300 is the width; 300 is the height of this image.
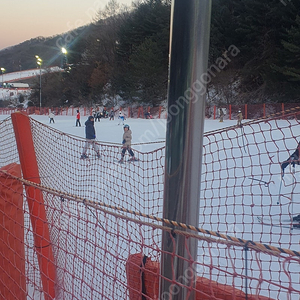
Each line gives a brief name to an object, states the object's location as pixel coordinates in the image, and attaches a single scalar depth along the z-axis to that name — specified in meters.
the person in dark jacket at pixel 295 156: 4.53
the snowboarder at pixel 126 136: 10.38
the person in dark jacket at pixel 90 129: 11.52
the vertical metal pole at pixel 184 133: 1.29
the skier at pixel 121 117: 21.25
